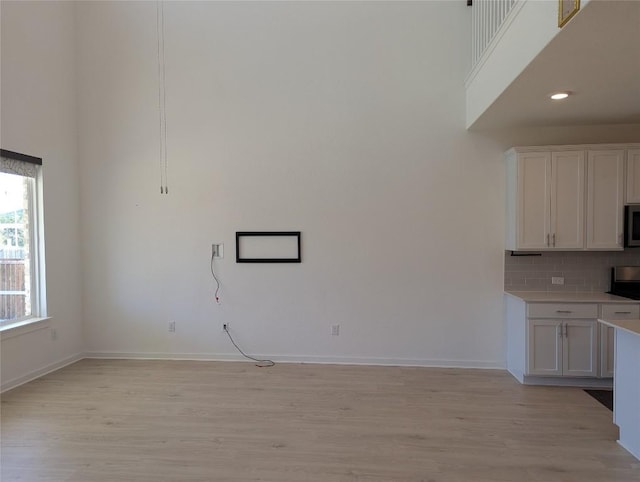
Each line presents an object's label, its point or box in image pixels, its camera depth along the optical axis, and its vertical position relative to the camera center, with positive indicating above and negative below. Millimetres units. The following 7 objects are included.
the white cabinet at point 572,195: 3633 +392
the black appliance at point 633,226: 3586 +73
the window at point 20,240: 3744 -44
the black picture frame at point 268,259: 4309 -154
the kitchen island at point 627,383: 2438 -1035
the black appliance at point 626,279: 3854 -478
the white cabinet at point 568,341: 3496 -1041
